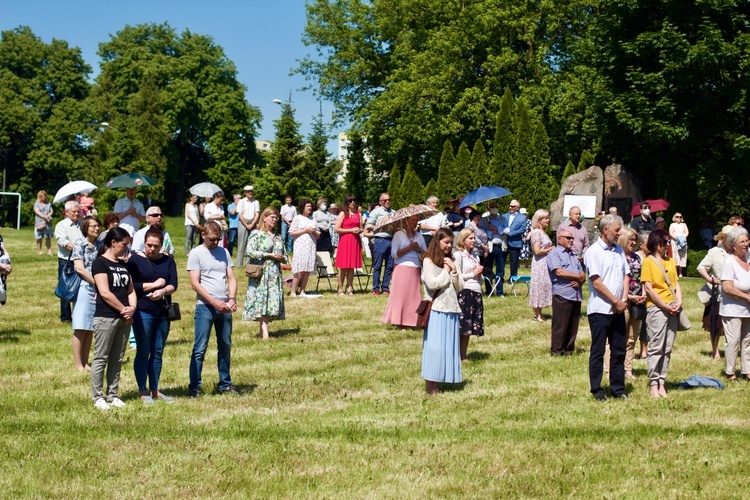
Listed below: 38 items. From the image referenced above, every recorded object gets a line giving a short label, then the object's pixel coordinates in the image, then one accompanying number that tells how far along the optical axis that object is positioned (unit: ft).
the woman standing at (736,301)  38.29
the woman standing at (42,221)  94.43
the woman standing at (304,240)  62.64
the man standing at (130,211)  56.95
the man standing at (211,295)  35.27
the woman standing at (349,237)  67.56
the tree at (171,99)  228.02
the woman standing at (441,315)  36.29
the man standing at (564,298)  45.29
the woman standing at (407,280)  48.78
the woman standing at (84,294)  39.73
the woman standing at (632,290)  39.70
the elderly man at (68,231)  47.42
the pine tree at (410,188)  154.71
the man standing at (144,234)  44.04
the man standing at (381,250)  67.21
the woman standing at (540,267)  55.11
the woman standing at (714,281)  43.50
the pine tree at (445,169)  141.90
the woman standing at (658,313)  36.29
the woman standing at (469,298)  42.22
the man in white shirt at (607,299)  34.42
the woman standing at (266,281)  49.39
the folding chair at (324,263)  70.49
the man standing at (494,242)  69.10
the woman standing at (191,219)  87.66
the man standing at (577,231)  54.49
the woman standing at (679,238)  90.17
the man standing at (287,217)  90.17
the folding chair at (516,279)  67.00
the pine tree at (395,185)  157.69
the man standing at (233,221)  90.53
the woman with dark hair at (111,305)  32.32
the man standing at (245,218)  79.10
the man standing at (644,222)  78.89
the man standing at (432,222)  61.31
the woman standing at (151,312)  34.19
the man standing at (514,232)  70.44
